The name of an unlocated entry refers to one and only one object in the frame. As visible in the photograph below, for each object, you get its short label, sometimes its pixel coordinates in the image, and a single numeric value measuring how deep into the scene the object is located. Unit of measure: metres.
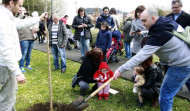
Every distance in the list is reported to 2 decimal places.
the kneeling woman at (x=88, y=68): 3.27
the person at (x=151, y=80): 3.01
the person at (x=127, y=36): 6.25
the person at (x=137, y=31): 3.77
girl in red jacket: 3.28
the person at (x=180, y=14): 3.34
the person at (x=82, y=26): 5.40
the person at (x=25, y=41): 4.55
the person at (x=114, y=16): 6.09
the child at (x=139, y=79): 3.08
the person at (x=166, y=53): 2.01
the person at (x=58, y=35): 4.71
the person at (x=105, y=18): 5.48
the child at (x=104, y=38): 5.00
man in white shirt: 1.79
